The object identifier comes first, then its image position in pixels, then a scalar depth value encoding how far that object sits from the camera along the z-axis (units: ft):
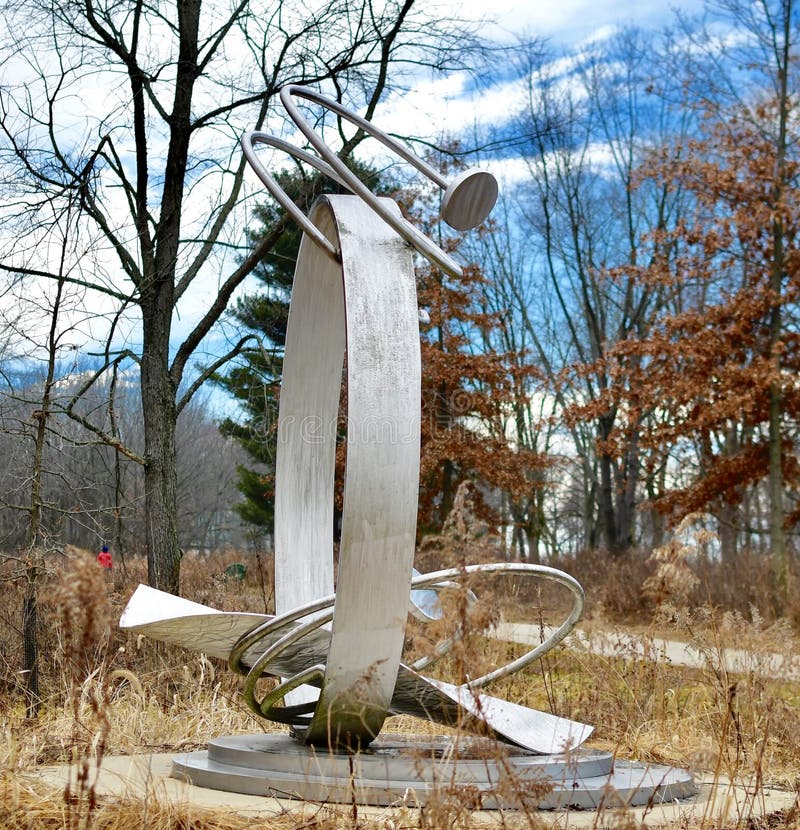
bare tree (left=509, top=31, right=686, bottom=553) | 75.41
